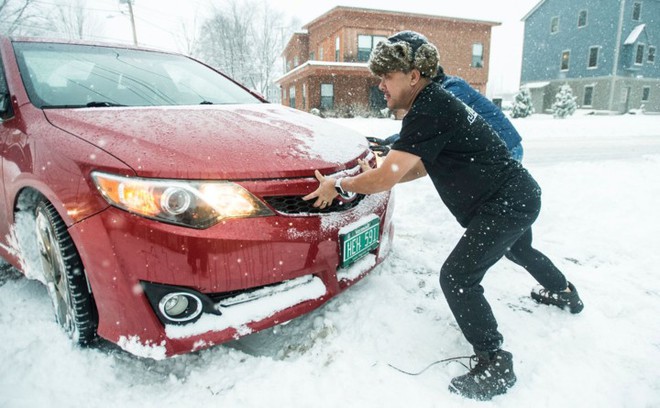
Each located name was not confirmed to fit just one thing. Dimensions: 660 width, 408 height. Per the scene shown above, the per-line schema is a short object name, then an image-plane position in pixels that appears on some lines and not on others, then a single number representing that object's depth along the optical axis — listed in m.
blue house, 27.75
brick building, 21.39
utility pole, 25.30
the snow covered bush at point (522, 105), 22.89
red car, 1.53
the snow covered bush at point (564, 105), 23.08
